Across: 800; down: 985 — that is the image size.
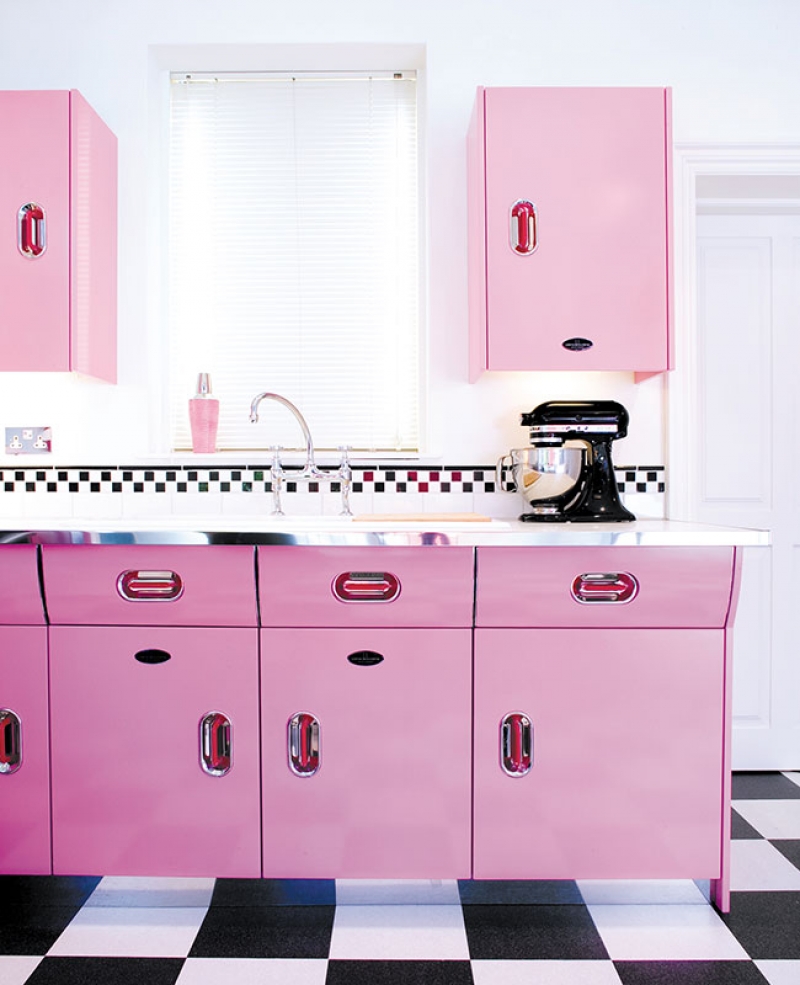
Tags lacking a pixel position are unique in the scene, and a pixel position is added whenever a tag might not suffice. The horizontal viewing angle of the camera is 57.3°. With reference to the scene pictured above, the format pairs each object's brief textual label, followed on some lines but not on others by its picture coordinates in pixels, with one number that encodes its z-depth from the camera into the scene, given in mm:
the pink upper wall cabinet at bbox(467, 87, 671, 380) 2062
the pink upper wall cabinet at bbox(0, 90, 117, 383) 2096
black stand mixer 2143
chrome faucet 2244
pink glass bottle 2309
